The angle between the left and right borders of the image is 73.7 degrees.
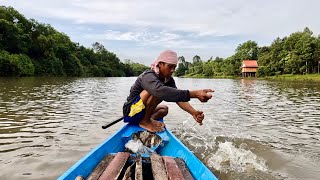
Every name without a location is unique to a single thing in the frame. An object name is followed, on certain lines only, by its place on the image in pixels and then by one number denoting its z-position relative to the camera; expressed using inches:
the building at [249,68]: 2203.3
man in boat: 116.8
